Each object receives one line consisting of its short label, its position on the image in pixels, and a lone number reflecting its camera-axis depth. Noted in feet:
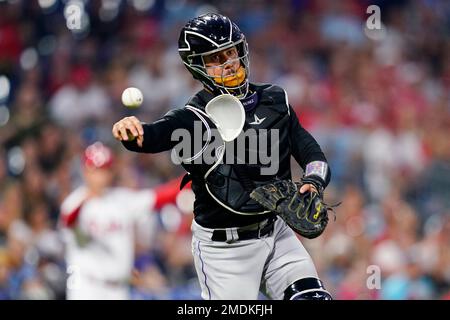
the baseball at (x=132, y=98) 29.78
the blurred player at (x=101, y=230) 48.01
